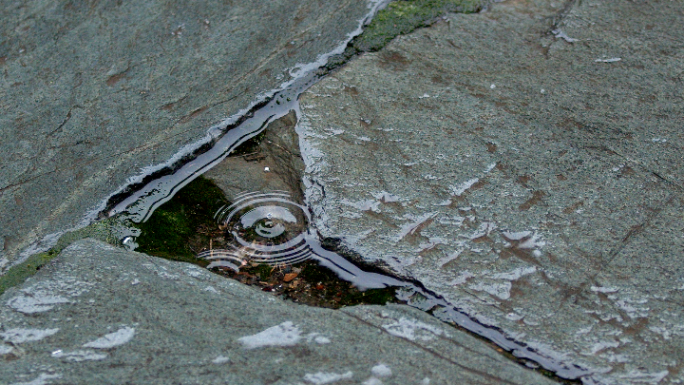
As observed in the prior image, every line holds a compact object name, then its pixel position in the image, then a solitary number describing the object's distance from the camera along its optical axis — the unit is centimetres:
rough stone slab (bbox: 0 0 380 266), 187
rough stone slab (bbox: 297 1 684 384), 176
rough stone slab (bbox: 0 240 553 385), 170
